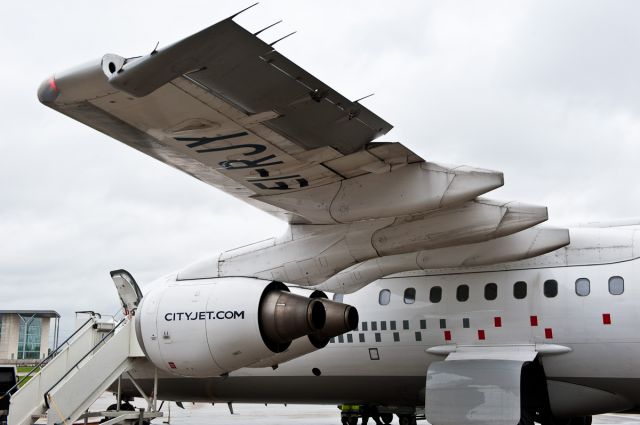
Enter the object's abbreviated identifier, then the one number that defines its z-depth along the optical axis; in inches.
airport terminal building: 2426.2
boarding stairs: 442.9
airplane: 308.8
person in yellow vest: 671.1
